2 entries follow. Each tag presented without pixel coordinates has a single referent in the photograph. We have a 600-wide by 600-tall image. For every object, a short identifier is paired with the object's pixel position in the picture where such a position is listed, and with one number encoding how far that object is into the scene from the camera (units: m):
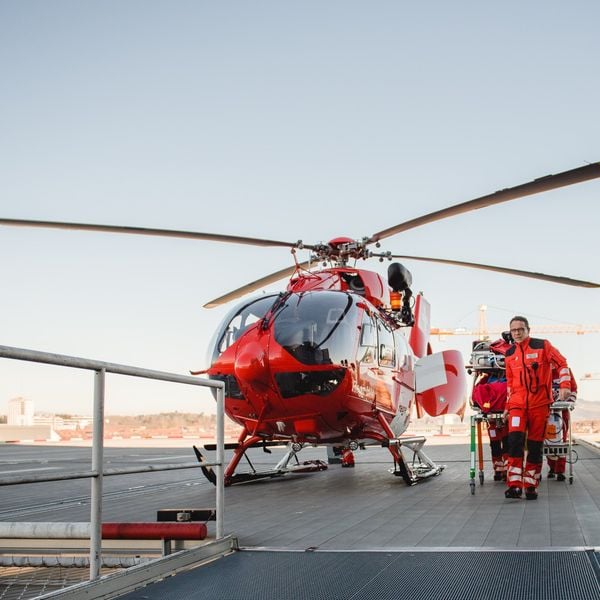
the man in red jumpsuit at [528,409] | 7.81
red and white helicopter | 8.85
